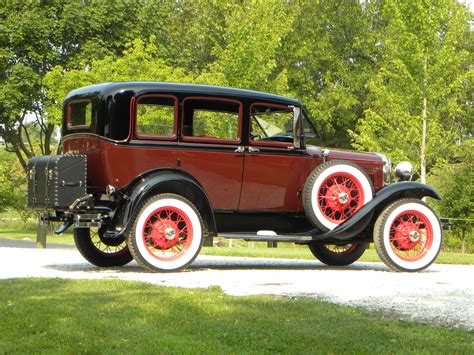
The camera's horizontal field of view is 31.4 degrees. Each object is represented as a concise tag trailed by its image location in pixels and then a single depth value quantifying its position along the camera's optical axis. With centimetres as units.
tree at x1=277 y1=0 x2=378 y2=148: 3959
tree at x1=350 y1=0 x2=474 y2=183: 2383
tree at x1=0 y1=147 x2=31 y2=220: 4038
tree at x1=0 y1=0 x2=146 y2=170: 3094
